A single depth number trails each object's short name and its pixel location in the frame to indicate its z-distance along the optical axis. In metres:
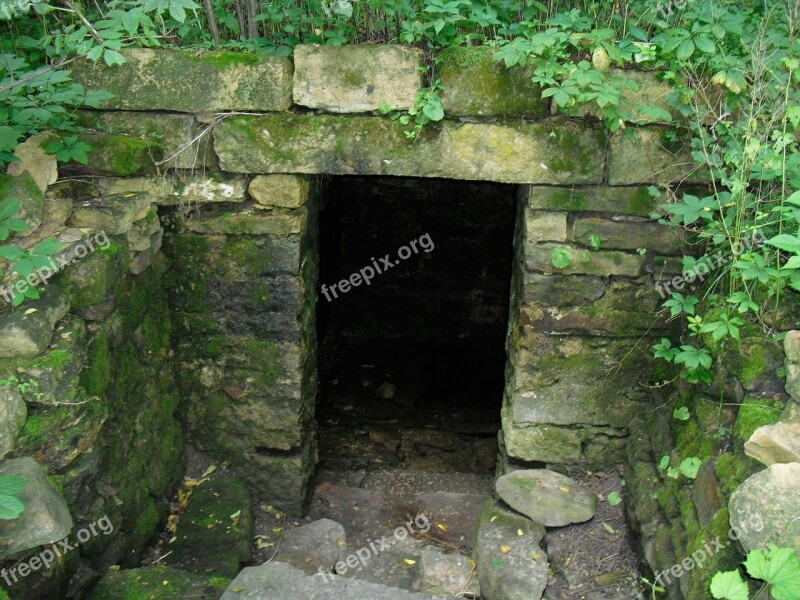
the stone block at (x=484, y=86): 2.85
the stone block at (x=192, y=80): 2.94
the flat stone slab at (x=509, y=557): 2.79
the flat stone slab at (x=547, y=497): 3.11
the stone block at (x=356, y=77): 2.86
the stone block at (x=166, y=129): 3.06
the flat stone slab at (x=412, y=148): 2.91
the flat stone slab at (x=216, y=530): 3.06
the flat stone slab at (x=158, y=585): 2.49
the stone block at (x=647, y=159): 2.88
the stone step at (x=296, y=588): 2.45
